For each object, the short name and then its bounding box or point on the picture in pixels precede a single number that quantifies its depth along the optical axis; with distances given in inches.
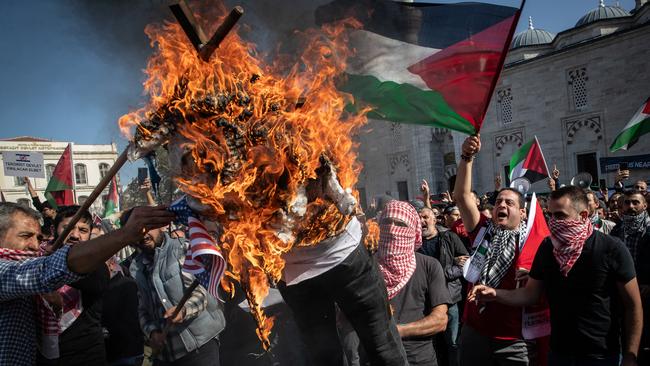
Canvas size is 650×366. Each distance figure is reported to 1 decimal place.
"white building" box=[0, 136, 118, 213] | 1775.3
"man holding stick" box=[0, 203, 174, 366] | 88.2
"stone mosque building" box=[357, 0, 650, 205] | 971.3
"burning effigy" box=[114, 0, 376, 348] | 90.3
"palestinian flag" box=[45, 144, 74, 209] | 353.1
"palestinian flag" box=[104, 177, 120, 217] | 437.1
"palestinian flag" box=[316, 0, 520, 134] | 125.4
